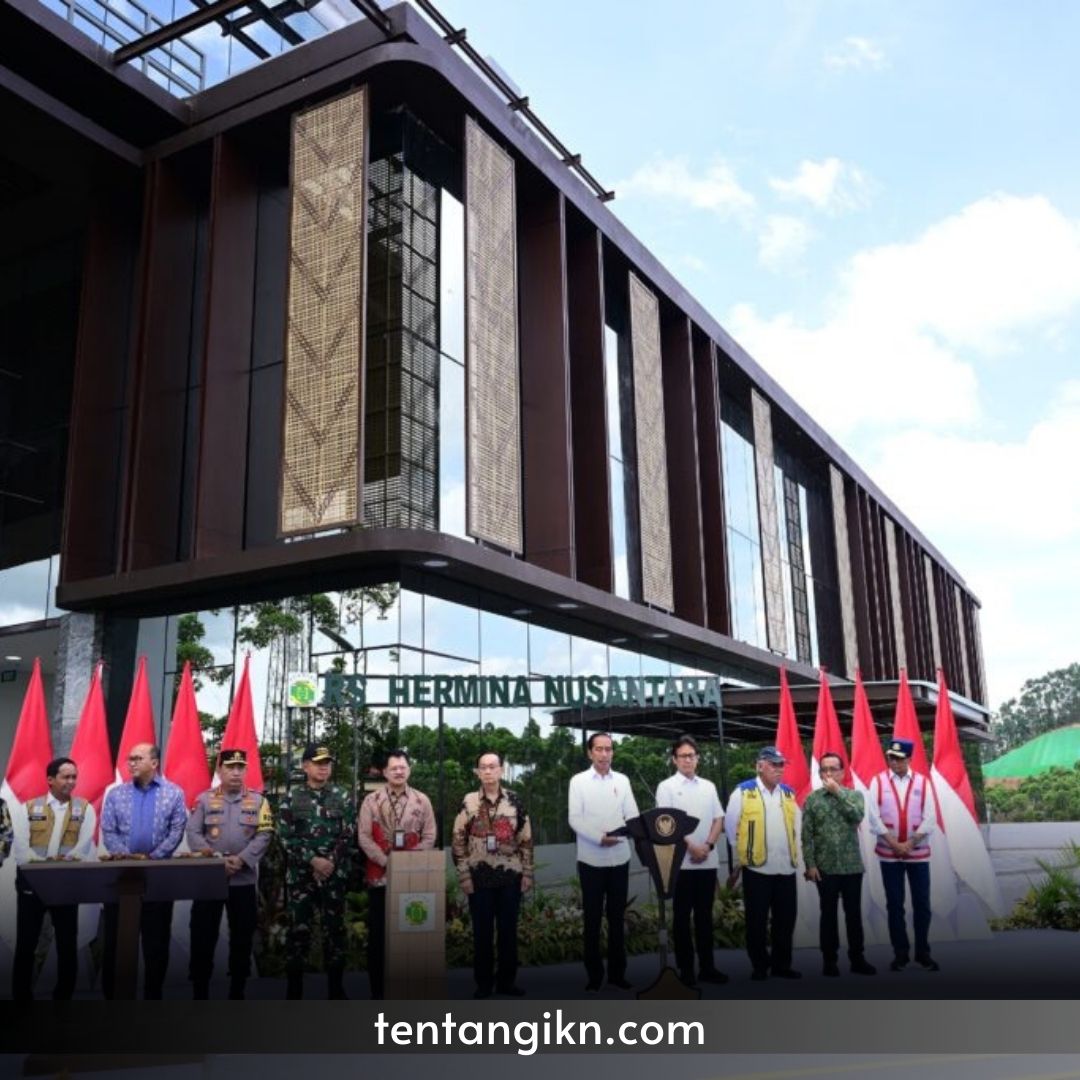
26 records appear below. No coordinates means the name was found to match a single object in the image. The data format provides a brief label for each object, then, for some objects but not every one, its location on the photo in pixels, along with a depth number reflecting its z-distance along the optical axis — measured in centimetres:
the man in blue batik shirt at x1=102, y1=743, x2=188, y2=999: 935
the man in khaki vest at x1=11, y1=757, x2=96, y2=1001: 969
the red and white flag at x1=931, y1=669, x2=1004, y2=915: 1252
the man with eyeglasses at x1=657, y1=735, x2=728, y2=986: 973
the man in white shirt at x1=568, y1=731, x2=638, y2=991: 964
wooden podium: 895
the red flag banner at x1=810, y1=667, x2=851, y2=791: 1346
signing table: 788
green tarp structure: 7669
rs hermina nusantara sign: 1173
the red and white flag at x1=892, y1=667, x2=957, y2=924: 1238
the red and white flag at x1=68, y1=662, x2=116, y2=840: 1270
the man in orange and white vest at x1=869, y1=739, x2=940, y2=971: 1031
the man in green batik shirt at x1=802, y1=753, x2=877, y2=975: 1015
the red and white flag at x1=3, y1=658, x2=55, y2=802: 1221
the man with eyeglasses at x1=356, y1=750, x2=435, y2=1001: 914
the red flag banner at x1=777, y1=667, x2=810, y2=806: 1364
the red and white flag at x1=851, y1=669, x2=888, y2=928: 1206
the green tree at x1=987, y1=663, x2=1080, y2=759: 13338
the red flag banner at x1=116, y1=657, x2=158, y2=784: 1305
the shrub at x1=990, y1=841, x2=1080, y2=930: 1391
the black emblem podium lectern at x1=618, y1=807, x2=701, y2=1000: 901
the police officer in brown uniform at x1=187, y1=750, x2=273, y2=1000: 945
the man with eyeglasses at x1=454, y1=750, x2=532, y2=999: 933
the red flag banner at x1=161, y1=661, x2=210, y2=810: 1303
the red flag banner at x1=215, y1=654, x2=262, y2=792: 1307
